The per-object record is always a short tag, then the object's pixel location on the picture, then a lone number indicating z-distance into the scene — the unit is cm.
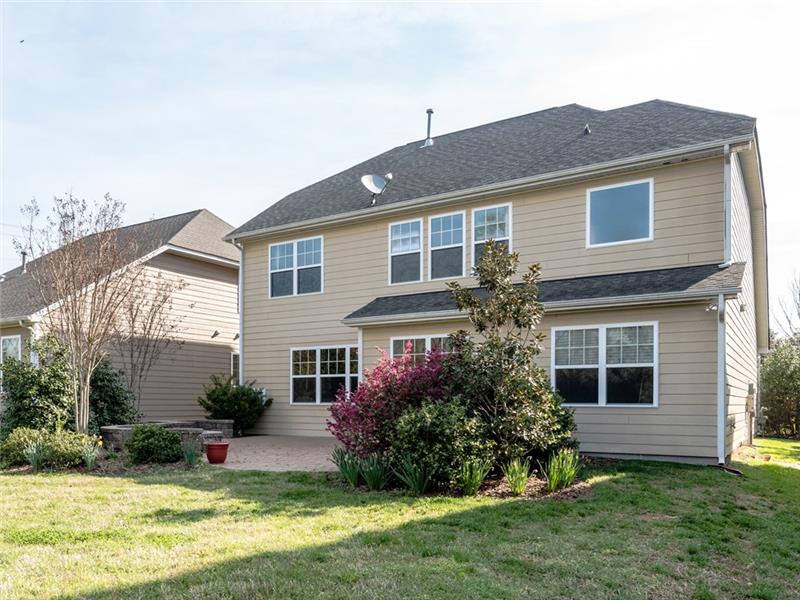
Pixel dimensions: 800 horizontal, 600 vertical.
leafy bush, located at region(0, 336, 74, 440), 1250
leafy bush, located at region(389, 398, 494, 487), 828
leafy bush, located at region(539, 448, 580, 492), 828
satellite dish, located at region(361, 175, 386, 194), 1553
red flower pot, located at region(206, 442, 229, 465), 1119
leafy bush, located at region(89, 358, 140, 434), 1402
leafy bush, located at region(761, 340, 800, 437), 2025
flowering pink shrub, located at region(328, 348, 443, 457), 909
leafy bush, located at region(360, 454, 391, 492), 852
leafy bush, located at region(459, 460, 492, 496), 813
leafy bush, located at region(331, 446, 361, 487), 877
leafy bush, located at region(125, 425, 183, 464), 1105
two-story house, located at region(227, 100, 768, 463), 1072
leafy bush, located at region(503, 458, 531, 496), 814
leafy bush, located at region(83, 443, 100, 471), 1055
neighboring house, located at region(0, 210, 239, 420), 1767
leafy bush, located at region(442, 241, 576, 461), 895
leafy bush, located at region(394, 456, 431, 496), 819
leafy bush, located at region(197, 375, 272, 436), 1612
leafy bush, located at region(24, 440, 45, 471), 1059
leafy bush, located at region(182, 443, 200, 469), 1066
